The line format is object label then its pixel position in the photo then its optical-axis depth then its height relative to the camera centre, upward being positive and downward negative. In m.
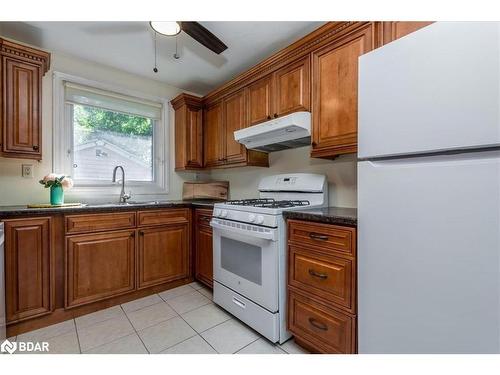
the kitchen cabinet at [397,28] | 1.25 +0.87
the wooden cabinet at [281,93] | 1.82 +0.80
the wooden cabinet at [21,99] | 1.79 +0.70
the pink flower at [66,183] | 2.05 +0.04
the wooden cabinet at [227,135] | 2.40 +0.60
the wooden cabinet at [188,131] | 2.85 +0.69
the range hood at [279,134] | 1.74 +0.44
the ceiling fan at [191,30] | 1.47 +1.03
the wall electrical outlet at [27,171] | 2.09 +0.15
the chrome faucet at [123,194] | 2.49 -0.07
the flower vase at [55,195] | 2.02 -0.06
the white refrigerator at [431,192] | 0.80 -0.02
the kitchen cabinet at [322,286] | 1.23 -0.57
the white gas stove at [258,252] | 1.55 -0.48
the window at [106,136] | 2.31 +0.57
